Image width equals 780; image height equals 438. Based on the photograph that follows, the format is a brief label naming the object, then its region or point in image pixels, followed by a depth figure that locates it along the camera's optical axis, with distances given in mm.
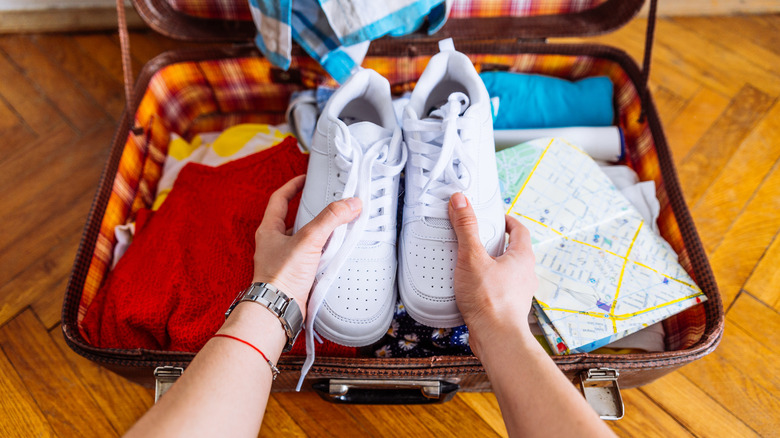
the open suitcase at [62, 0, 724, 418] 593
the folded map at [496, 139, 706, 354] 647
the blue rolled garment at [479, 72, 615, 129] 877
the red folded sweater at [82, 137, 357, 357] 640
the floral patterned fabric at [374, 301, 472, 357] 651
